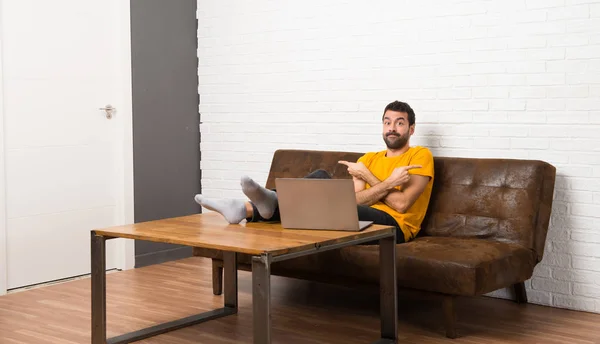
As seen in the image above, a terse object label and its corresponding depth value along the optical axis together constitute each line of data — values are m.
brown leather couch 3.80
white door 4.93
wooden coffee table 2.96
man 4.18
